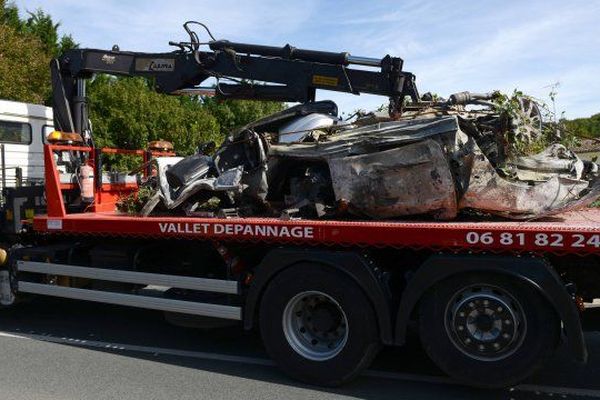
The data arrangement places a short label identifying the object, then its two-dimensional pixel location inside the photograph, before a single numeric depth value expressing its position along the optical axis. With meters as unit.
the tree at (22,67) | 17.36
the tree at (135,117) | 20.84
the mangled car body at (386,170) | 4.70
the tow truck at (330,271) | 4.21
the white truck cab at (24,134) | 9.38
